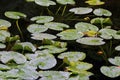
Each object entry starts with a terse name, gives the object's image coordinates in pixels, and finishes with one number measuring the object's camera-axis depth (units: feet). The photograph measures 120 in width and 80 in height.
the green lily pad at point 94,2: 13.02
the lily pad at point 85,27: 11.06
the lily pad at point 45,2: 12.48
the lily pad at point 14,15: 11.57
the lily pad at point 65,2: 12.72
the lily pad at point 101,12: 12.11
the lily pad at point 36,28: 10.86
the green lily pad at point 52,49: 9.91
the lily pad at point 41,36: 10.49
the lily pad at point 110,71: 9.14
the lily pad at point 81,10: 12.14
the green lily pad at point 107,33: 10.77
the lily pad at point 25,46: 9.89
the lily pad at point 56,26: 11.03
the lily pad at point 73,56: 9.70
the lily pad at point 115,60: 9.61
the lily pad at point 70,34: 10.60
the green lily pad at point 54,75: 8.86
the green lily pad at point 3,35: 10.33
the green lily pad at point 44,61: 9.26
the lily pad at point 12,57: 9.32
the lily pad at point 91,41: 10.37
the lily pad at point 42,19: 11.34
